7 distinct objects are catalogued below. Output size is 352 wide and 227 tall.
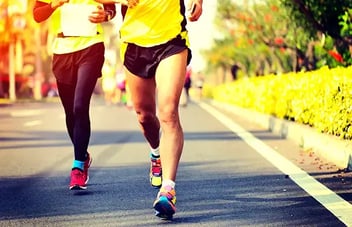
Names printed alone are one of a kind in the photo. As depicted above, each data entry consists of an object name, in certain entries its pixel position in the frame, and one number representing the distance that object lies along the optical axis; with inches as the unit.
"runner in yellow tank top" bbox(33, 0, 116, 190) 277.9
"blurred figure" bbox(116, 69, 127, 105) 1216.2
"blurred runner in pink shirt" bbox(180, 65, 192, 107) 1202.0
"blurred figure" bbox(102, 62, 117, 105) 1259.8
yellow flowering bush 385.7
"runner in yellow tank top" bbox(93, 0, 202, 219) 230.7
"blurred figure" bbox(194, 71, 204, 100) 2063.6
